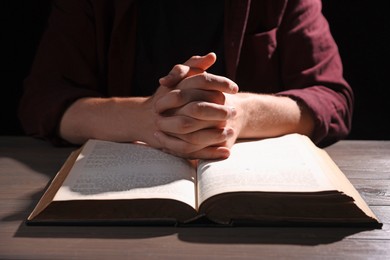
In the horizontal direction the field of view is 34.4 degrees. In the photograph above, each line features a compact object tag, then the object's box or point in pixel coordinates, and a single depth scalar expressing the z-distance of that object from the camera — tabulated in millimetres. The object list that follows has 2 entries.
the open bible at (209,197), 865
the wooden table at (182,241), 787
